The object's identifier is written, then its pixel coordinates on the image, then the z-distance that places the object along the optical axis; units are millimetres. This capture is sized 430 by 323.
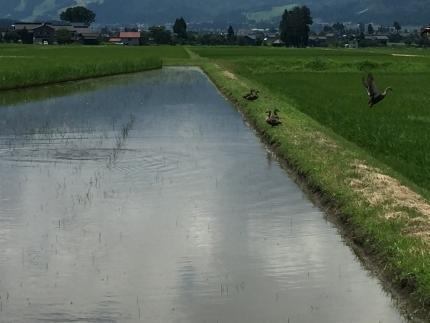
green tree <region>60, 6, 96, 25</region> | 190375
